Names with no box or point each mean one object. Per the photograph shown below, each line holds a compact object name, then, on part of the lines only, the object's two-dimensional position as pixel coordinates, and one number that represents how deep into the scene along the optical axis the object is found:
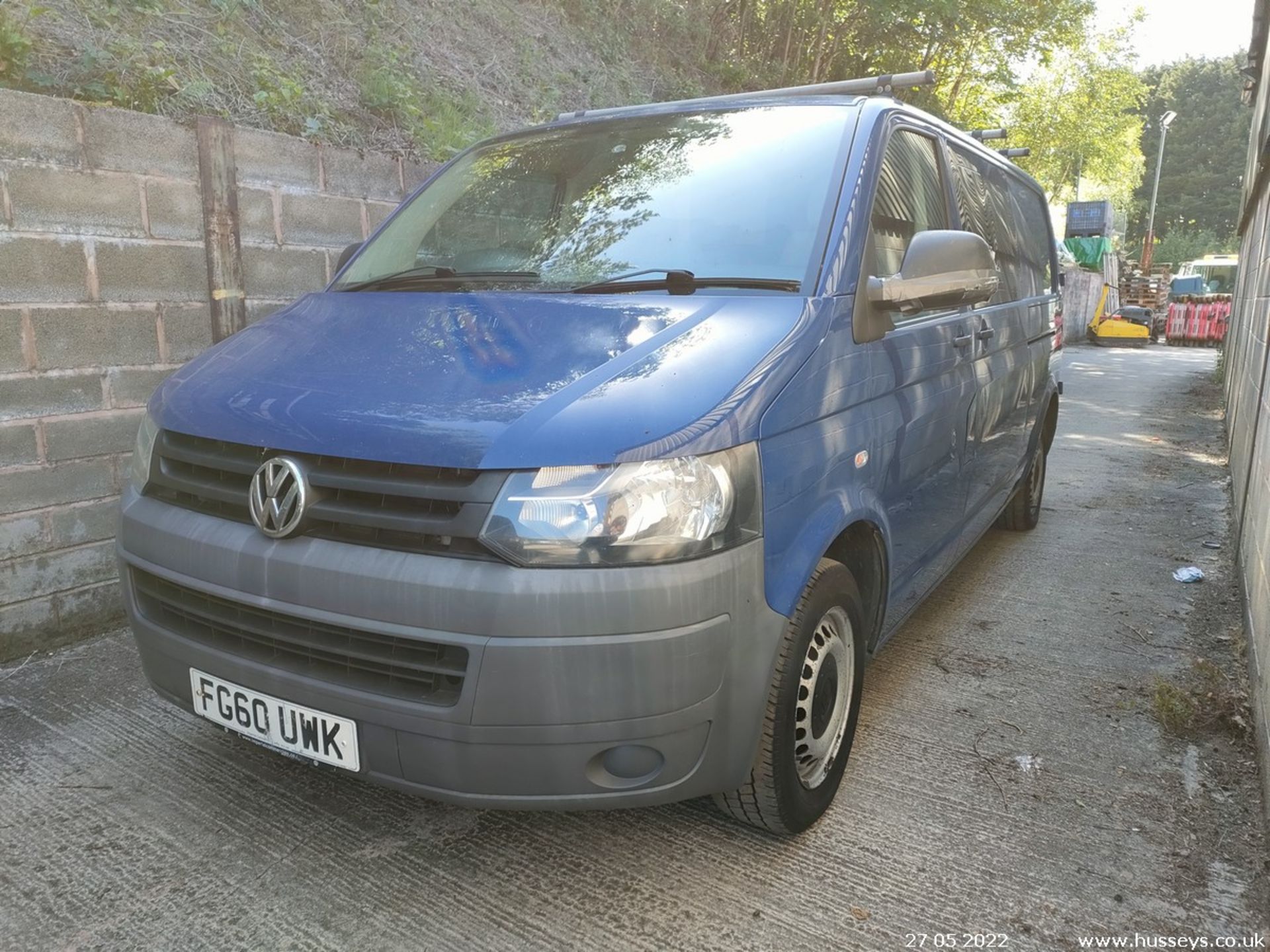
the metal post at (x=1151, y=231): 36.84
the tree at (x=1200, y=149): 62.19
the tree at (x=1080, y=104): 32.34
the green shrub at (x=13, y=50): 3.40
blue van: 1.84
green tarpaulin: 26.62
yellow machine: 21.69
